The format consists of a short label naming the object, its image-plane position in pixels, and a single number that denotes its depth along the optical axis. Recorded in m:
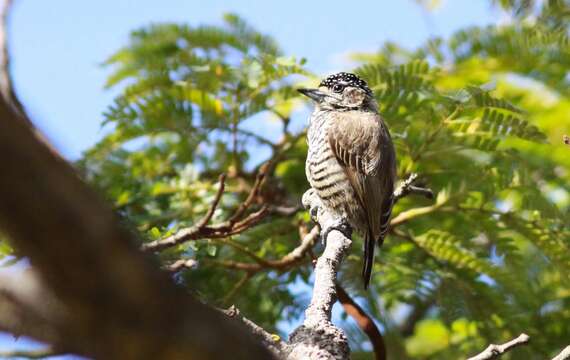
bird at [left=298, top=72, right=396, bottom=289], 9.08
